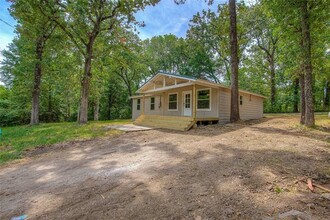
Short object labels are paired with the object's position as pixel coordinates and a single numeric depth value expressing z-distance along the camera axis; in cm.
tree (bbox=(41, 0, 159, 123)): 1037
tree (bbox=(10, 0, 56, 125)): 1043
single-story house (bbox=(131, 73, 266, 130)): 1057
